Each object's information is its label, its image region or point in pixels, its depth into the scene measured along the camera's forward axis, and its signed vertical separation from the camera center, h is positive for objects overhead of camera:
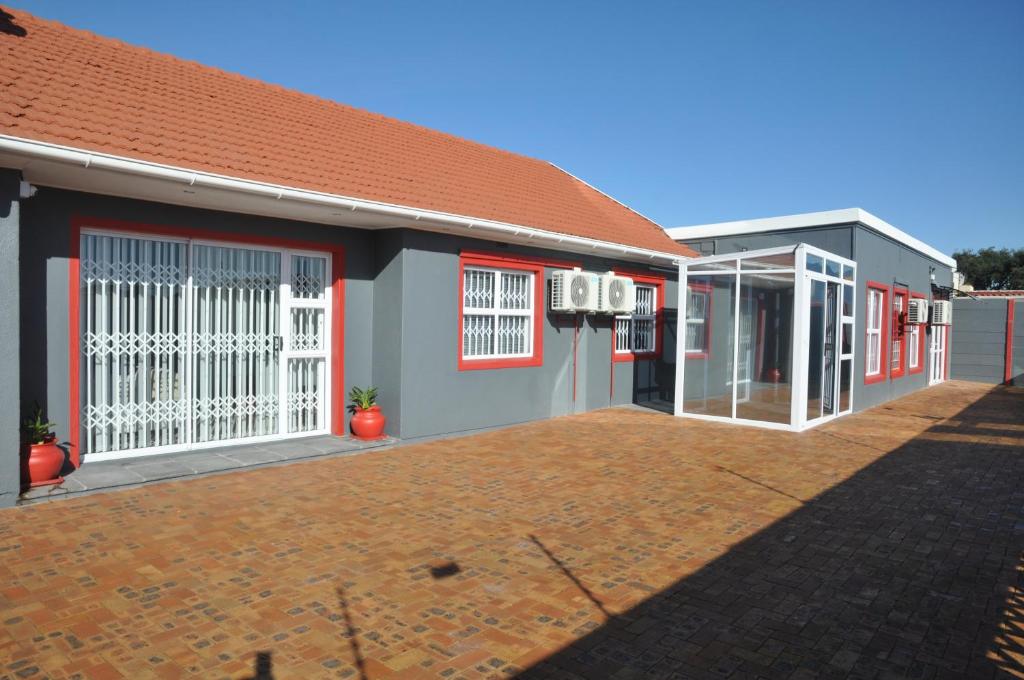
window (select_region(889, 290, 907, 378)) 15.94 -0.27
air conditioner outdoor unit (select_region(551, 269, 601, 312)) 10.88 +0.47
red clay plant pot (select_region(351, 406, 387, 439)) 8.84 -1.34
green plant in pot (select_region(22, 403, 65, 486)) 6.25 -1.27
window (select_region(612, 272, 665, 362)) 12.91 -0.07
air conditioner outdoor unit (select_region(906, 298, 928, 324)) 16.58 +0.33
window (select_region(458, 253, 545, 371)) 9.93 +0.13
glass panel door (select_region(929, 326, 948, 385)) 20.47 -0.87
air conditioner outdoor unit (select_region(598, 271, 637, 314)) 11.55 +0.45
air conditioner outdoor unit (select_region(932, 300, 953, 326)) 19.12 +0.38
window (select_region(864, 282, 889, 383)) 14.17 -0.18
